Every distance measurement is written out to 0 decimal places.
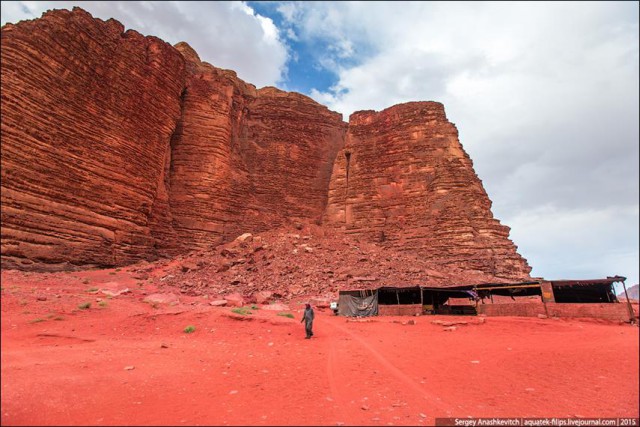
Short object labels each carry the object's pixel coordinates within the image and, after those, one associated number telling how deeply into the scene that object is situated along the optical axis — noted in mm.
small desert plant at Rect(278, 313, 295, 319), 16406
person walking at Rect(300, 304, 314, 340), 13195
